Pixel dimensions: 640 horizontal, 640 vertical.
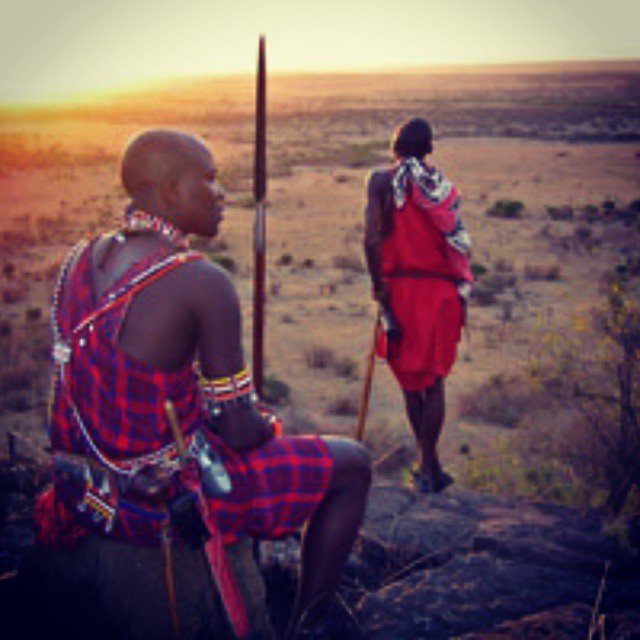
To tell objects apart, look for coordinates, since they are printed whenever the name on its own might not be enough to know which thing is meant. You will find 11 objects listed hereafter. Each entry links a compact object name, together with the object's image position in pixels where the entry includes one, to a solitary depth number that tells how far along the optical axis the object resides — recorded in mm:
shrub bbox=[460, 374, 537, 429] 6824
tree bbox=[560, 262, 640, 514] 4367
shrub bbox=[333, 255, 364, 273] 12945
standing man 4262
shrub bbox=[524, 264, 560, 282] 12117
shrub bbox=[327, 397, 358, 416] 7043
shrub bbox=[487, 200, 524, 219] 18375
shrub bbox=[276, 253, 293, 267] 13312
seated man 2178
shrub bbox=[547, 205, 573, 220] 18000
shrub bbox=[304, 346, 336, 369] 8359
